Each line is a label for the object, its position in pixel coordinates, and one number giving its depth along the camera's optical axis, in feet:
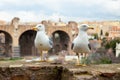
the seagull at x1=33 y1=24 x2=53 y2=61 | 14.18
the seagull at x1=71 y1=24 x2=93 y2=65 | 12.81
